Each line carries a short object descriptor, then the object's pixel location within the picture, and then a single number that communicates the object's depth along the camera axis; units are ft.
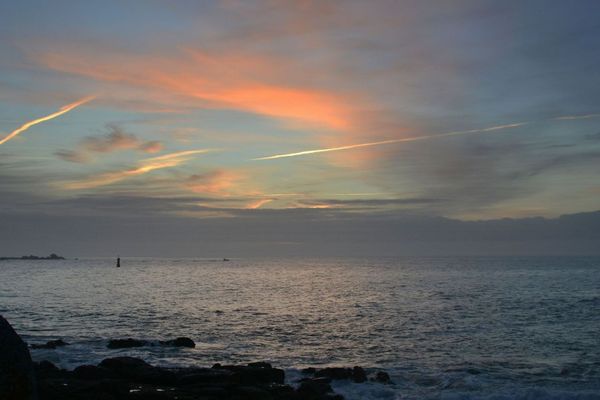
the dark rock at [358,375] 79.20
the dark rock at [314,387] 66.90
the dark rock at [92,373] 71.51
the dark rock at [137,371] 70.74
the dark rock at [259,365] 80.79
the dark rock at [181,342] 109.40
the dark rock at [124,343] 106.11
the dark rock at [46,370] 71.20
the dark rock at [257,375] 73.51
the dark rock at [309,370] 84.70
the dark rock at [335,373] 80.53
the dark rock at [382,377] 80.18
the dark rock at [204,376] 70.33
